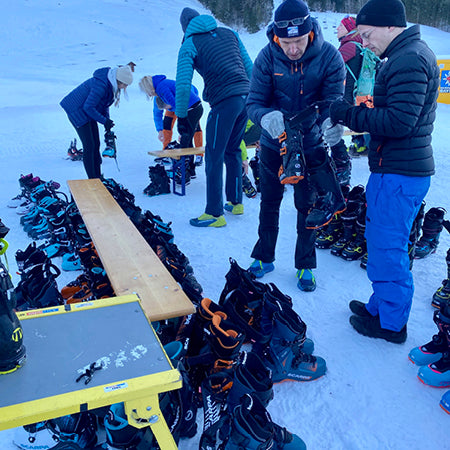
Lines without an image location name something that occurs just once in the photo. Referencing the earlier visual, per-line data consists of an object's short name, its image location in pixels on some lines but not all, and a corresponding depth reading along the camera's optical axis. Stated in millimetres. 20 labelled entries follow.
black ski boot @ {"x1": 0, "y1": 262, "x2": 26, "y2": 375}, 1208
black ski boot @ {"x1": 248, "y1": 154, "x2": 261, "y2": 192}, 5478
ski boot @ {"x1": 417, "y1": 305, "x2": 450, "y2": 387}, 2139
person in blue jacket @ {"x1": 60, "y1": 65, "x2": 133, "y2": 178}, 4680
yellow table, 1178
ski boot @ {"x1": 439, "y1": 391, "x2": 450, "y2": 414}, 1985
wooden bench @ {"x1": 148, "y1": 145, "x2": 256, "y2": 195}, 5223
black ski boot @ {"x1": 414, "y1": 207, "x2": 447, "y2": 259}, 3607
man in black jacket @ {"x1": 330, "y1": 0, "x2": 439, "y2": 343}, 1983
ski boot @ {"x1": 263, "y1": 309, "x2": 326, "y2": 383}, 2121
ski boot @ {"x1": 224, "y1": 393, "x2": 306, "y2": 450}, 1556
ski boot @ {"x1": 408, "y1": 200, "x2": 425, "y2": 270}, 3161
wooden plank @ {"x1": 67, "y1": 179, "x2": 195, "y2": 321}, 2055
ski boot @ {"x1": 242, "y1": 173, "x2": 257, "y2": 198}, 5398
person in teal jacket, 3891
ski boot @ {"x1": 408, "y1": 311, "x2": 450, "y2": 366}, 2252
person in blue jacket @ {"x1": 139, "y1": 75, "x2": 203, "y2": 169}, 5496
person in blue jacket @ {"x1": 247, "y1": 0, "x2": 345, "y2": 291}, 2486
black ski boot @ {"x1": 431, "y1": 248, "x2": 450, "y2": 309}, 2814
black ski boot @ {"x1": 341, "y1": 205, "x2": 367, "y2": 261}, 3629
